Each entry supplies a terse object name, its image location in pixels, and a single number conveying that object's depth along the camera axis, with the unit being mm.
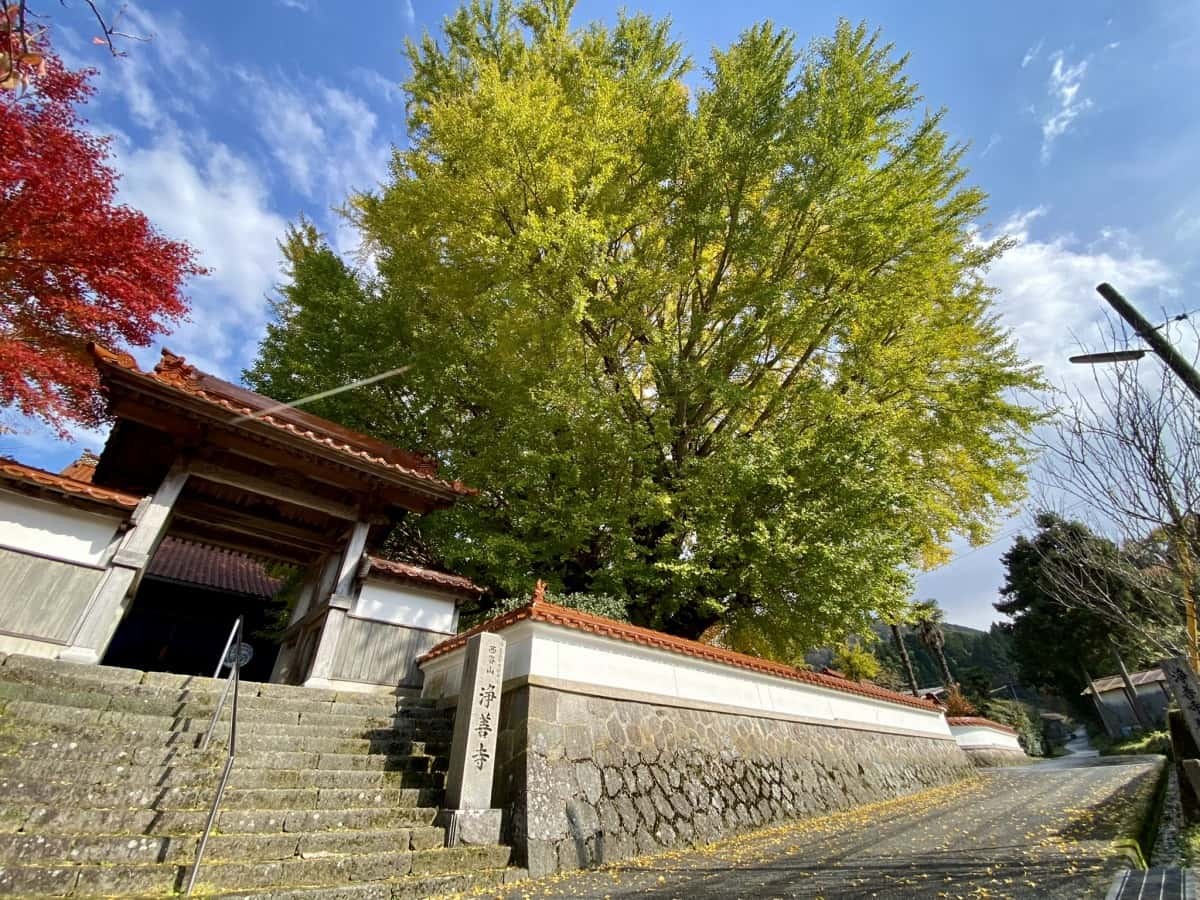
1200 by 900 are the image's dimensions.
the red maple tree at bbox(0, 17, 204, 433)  9148
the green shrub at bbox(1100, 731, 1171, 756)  19797
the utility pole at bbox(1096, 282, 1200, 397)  4270
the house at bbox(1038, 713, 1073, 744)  32022
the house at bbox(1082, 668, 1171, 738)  29109
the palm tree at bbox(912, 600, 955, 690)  28141
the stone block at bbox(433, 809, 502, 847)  4496
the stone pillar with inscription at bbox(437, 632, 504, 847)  4633
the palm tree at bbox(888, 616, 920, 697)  23211
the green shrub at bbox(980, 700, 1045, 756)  25141
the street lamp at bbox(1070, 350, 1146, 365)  5012
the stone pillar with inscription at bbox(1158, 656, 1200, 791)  6512
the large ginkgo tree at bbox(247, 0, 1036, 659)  8852
